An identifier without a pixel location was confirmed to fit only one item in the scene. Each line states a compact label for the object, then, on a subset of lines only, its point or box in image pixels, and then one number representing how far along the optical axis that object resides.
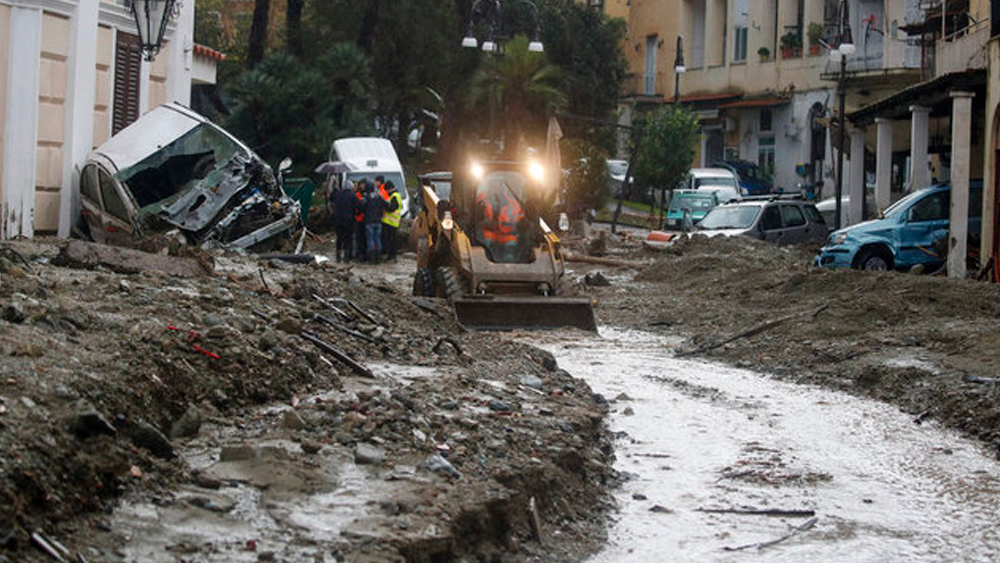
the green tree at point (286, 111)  38.50
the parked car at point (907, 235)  26.70
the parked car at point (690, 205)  45.00
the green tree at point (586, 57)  61.69
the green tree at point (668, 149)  48.91
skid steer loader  19.27
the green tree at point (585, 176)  43.19
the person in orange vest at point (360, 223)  30.36
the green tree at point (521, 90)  47.56
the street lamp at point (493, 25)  32.97
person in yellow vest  30.78
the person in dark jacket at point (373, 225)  30.31
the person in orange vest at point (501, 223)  19.97
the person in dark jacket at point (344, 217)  30.20
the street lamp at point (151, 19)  18.91
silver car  33.97
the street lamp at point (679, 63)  48.12
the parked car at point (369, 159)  35.12
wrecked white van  22.61
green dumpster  32.53
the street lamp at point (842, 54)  30.20
